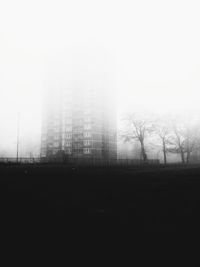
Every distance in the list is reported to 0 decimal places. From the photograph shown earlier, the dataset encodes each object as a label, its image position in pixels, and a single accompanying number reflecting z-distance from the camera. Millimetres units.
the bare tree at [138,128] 48438
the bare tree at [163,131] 49312
